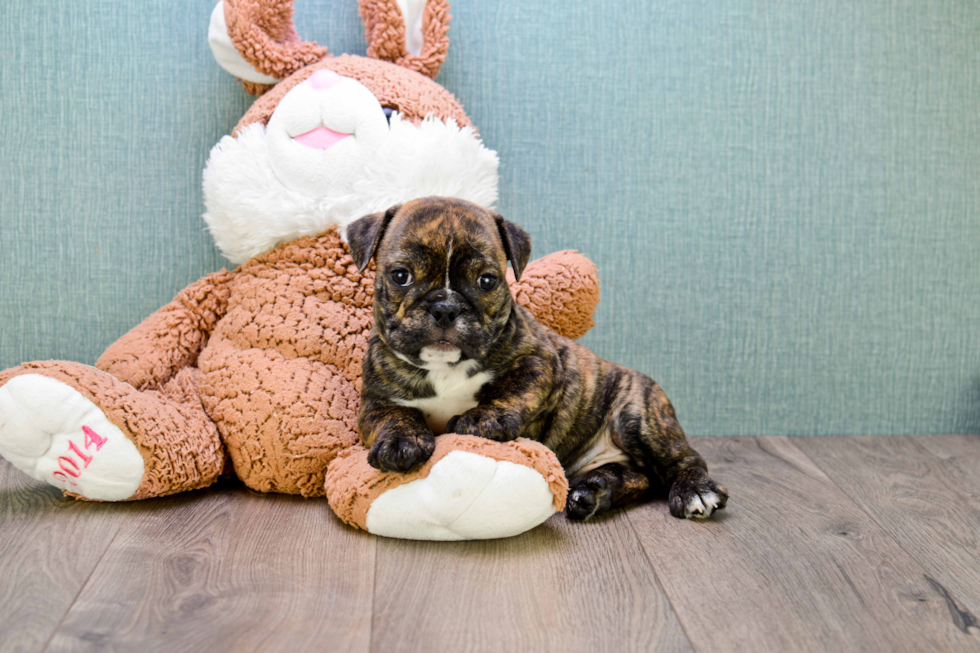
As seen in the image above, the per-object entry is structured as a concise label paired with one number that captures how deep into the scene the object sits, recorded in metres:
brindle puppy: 0.75
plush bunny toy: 0.77
